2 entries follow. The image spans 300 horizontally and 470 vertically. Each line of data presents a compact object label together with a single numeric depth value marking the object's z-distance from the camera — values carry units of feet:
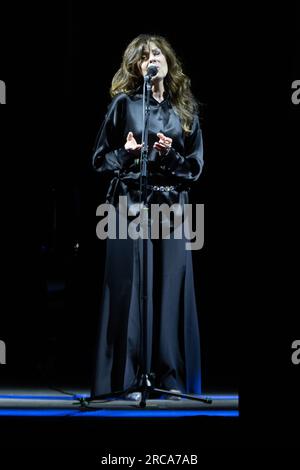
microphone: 23.12
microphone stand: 22.80
